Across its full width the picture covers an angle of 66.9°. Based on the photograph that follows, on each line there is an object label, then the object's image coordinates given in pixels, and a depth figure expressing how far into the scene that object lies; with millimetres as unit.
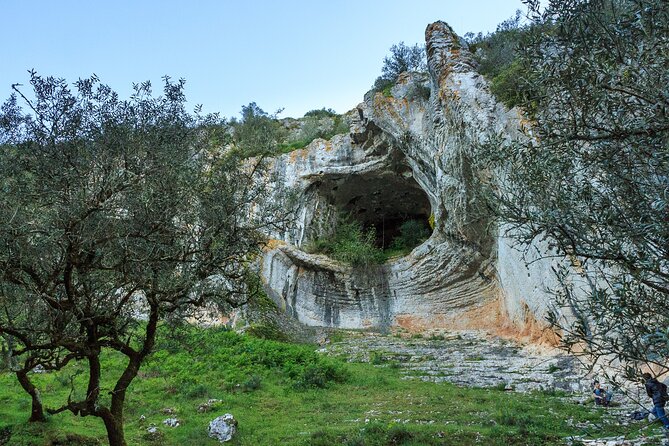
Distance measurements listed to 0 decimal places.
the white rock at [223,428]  11547
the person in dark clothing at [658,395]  8211
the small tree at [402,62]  43500
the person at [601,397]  12078
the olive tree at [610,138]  4902
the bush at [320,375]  16375
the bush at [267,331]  23359
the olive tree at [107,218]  7980
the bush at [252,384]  15906
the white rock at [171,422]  12547
